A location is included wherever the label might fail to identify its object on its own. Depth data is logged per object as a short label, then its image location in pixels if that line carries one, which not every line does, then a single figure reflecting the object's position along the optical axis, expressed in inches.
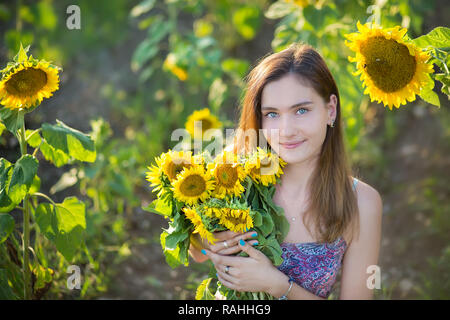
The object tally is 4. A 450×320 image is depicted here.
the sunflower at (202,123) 126.3
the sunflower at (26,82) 103.8
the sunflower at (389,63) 102.5
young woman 106.5
